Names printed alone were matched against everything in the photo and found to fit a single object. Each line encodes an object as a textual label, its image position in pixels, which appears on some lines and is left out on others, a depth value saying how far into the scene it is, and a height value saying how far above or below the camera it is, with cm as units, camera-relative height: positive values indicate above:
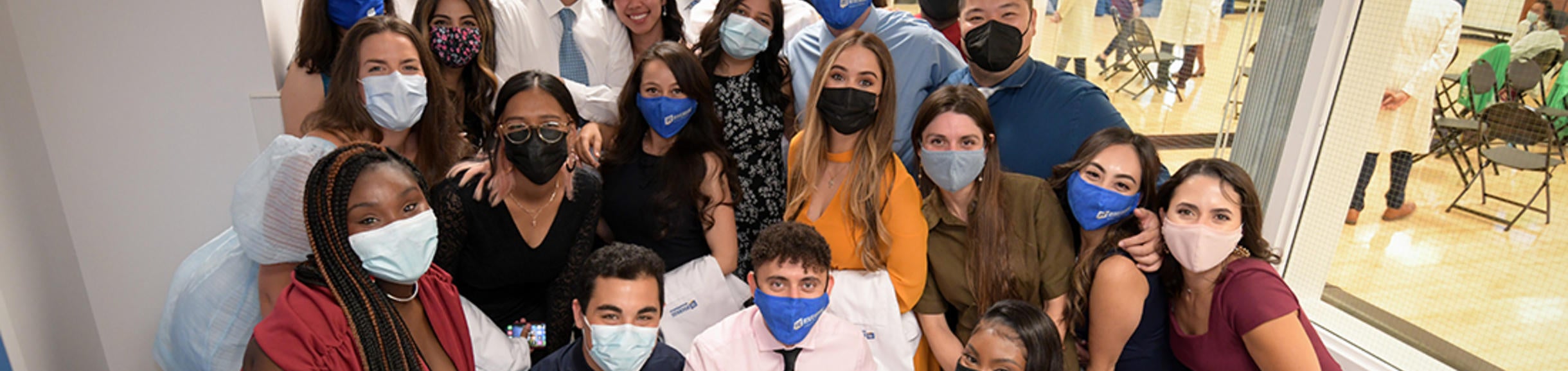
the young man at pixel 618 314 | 224 -98
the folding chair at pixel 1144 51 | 466 -53
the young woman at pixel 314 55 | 278 -44
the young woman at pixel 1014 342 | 220 -98
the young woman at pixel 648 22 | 322 -34
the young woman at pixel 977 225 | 262 -84
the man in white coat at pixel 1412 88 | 315 -46
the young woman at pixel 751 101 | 296 -56
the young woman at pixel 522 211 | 252 -82
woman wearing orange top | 268 -79
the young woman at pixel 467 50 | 294 -43
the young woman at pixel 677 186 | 276 -79
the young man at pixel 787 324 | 238 -105
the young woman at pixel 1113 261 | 257 -90
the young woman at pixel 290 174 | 218 -68
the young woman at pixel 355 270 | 188 -77
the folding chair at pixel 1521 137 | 306 -59
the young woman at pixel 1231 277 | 240 -89
